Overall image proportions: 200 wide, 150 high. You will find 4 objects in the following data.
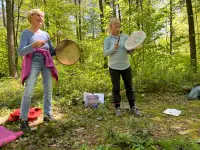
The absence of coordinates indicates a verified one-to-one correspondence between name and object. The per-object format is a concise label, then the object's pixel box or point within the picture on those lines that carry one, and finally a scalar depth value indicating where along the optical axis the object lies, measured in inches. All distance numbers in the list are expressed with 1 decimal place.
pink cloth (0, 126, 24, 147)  130.3
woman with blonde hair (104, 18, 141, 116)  168.6
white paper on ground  181.5
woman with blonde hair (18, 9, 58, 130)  141.8
